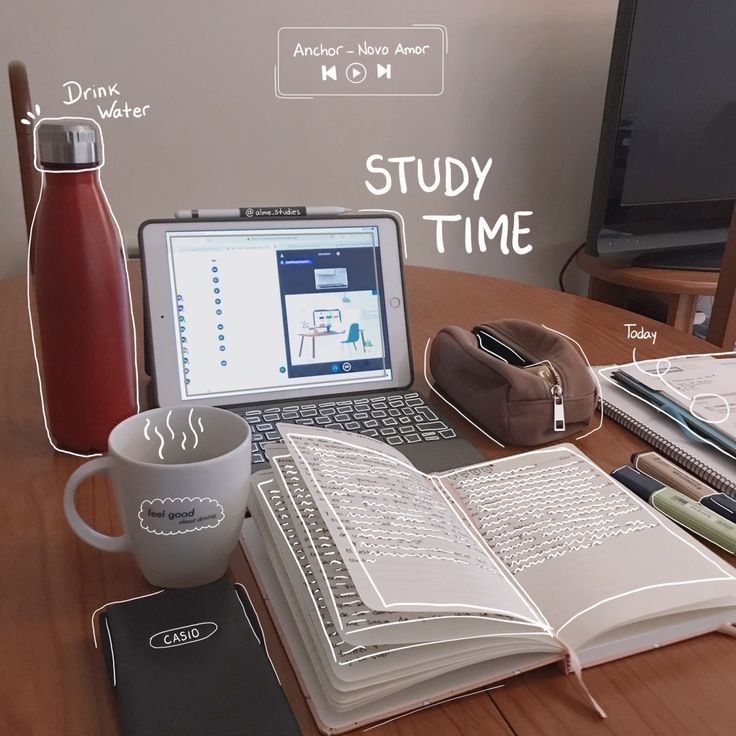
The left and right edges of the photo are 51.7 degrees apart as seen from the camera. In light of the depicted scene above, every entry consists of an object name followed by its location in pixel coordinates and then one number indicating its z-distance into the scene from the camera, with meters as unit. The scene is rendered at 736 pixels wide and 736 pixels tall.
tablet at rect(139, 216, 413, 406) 0.74
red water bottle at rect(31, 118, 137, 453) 0.59
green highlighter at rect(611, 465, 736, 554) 0.55
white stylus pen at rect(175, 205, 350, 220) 0.76
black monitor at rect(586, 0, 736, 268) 1.69
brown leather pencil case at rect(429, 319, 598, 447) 0.70
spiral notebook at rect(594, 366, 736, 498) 0.65
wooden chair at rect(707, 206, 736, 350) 1.20
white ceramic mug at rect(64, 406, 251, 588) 0.46
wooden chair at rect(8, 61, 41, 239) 1.31
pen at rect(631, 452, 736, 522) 0.59
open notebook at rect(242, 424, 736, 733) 0.42
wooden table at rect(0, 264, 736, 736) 0.41
